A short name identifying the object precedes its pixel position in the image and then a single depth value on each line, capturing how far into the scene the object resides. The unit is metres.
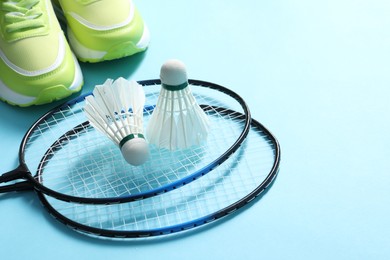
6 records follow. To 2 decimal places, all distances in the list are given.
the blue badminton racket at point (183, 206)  0.95
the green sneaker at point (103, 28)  1.12
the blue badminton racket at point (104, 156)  0.99
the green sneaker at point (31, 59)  1.08
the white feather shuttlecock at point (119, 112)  0.98
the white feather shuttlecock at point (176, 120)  0.98
